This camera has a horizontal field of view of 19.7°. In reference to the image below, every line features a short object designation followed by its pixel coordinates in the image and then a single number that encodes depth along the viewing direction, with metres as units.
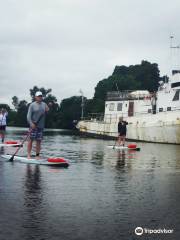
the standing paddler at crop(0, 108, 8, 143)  24.23
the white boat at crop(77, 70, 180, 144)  35.72
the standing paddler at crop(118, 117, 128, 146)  26.47
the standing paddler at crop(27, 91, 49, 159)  14.17
